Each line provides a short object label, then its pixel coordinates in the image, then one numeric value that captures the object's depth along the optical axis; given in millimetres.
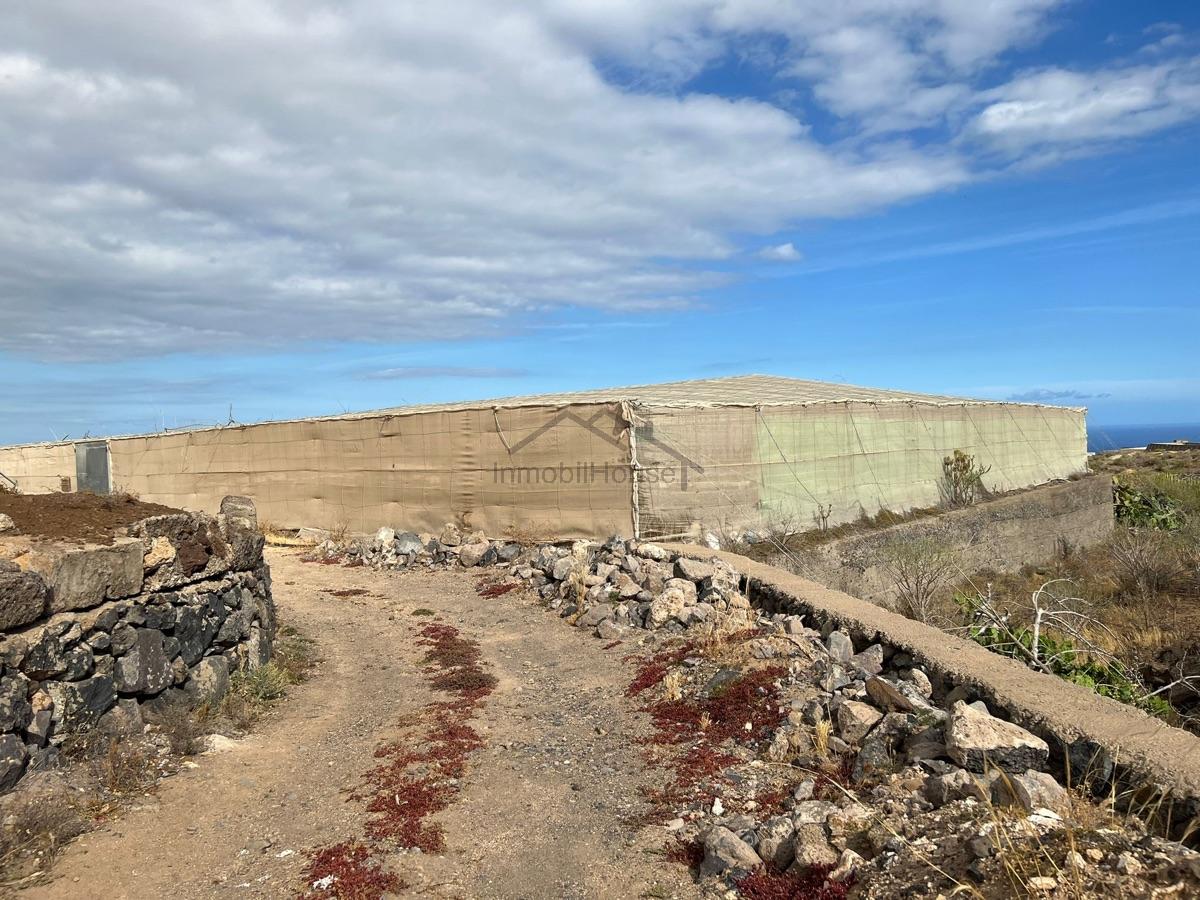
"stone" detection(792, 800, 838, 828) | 3809
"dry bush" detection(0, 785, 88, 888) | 3766
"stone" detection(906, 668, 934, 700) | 5344
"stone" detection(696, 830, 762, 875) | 3600
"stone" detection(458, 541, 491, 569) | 12133
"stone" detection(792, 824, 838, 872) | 3404
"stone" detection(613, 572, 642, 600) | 8992
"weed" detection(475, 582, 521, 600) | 10414
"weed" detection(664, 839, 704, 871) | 3797
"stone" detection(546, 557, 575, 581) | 10055
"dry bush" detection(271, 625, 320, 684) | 7062
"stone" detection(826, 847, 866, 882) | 3258
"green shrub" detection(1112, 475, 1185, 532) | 20573
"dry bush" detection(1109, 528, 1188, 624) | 10641
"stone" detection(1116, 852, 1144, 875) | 2670
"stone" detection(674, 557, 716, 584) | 8898
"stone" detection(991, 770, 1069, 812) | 3371
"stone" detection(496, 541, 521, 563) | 12094
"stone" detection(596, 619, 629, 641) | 8156
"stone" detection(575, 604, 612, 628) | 8562
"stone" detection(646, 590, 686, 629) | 8164
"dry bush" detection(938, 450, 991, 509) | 16562
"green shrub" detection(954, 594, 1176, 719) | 5895
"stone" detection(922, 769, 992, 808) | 3613
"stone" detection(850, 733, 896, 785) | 4281
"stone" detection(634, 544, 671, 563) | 9828
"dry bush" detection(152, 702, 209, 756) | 5152
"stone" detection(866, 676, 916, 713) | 4848
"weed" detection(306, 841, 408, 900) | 3588
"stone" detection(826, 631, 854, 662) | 6301
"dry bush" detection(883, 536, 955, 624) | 8625
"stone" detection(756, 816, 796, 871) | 3594
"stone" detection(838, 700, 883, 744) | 4711
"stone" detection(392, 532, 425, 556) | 12730
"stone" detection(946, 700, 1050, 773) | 3975
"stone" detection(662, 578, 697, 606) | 8430
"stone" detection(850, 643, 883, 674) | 5938
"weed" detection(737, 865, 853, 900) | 3199
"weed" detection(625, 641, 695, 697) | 6477
